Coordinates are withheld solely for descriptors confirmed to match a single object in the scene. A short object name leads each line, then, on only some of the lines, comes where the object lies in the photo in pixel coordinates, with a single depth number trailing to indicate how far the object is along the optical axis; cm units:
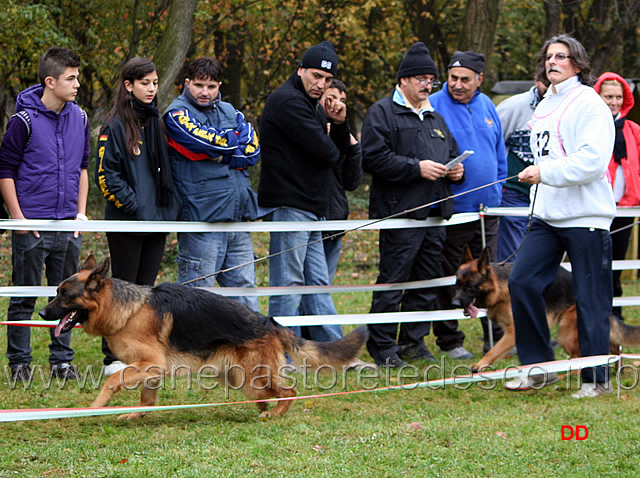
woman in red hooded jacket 1531
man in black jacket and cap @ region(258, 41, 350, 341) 1221
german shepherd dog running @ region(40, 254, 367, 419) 961
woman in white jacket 1049
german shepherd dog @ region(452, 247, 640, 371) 1254
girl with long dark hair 1154
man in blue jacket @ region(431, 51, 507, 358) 1427
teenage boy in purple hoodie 1126
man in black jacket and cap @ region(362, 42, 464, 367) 1318
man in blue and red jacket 1199
